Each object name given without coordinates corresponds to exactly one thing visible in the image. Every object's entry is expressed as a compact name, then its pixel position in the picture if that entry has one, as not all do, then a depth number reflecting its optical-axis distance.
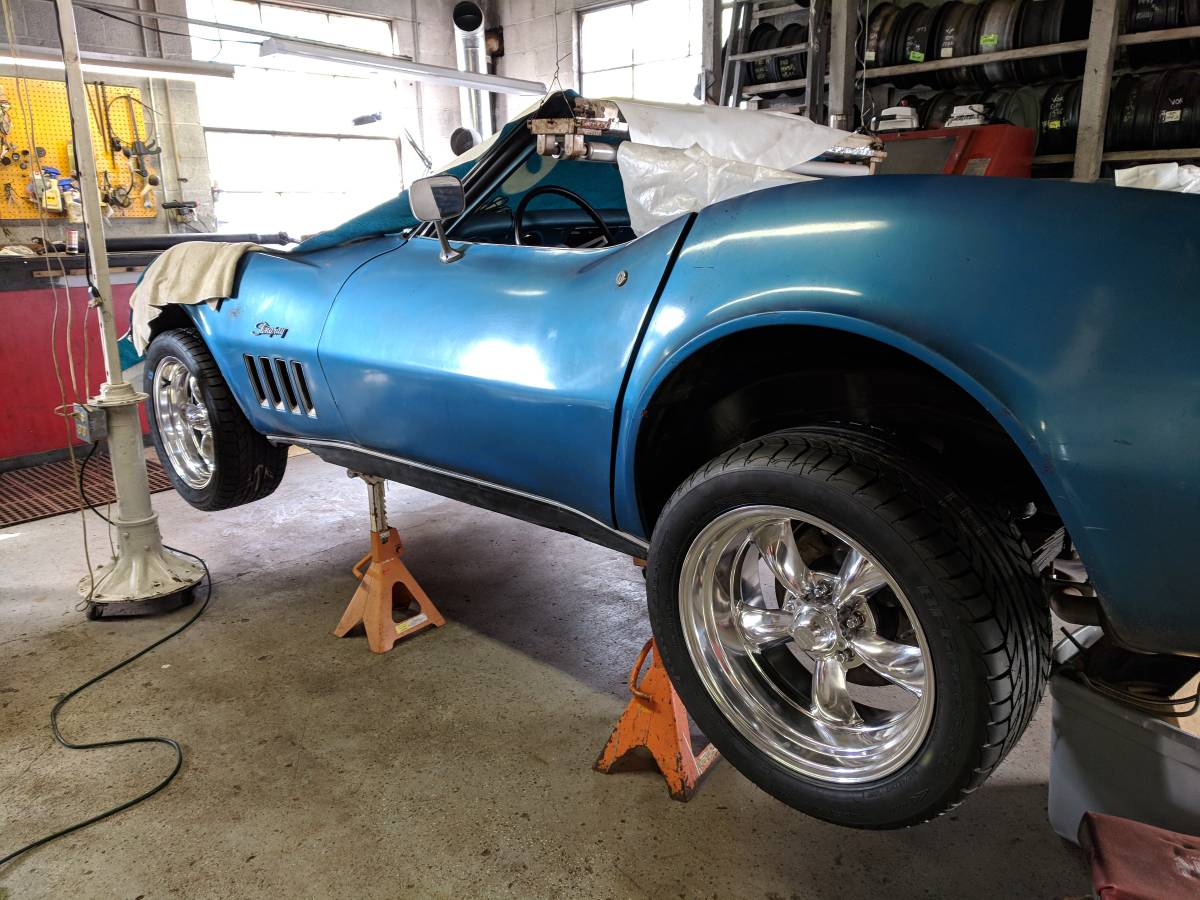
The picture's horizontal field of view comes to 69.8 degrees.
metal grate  4.22
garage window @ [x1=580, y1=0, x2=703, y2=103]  9.33
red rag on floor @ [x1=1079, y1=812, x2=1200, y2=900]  1.39
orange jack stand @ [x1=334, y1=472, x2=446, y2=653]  2.72
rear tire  1.28
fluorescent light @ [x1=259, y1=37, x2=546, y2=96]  5.41
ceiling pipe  9.83
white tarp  1.69
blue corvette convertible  1.13
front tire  3.02
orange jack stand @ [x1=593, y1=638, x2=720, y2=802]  1.99
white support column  2.88
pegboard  6.92
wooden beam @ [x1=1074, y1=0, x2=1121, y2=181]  5.13
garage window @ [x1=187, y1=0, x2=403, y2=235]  9.11
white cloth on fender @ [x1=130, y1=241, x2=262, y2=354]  2.79
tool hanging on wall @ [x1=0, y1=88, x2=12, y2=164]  6.78
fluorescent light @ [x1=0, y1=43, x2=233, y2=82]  4.28
